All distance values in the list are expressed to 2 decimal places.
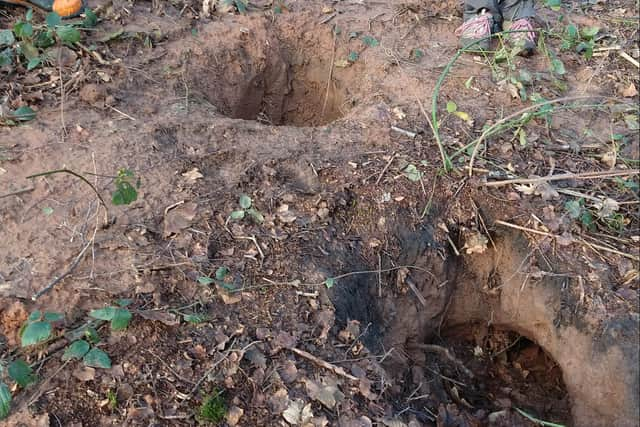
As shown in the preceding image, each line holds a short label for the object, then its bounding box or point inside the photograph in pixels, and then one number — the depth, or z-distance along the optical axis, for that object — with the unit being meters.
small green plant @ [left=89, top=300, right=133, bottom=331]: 2.17
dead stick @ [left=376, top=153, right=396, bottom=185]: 3.06
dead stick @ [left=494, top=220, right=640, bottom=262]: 2.82
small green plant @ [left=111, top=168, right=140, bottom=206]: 2.38
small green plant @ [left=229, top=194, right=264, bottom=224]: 2.78
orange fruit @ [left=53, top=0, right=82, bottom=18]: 3.70
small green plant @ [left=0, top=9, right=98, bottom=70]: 3.37
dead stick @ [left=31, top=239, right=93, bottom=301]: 2.32
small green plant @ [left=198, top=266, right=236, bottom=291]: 2.47
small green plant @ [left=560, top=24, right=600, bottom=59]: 4.10
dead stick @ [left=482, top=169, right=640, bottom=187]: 2.74
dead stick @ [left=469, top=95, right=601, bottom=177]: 2.94
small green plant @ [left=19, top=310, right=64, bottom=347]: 2.04
